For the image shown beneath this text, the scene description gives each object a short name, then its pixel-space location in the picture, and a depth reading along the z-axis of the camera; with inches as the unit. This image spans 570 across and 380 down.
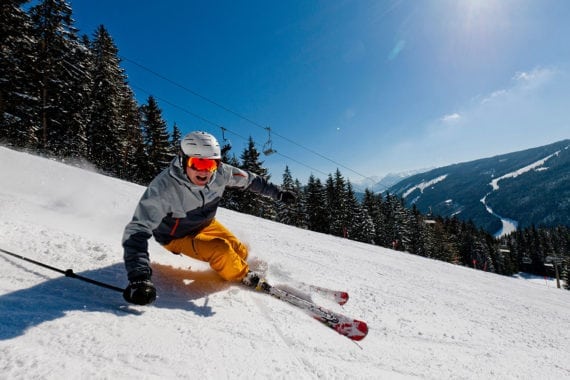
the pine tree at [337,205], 1907.2
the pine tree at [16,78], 751.7
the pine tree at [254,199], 1480.1
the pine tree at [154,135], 1400.1
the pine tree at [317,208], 1852.9
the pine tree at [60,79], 875.4
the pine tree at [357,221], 1925.4
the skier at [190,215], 106.6
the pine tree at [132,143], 1290.6
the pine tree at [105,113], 1074.1
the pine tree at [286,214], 1800.0
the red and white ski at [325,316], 118.9
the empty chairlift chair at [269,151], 777.6
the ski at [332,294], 155.0
